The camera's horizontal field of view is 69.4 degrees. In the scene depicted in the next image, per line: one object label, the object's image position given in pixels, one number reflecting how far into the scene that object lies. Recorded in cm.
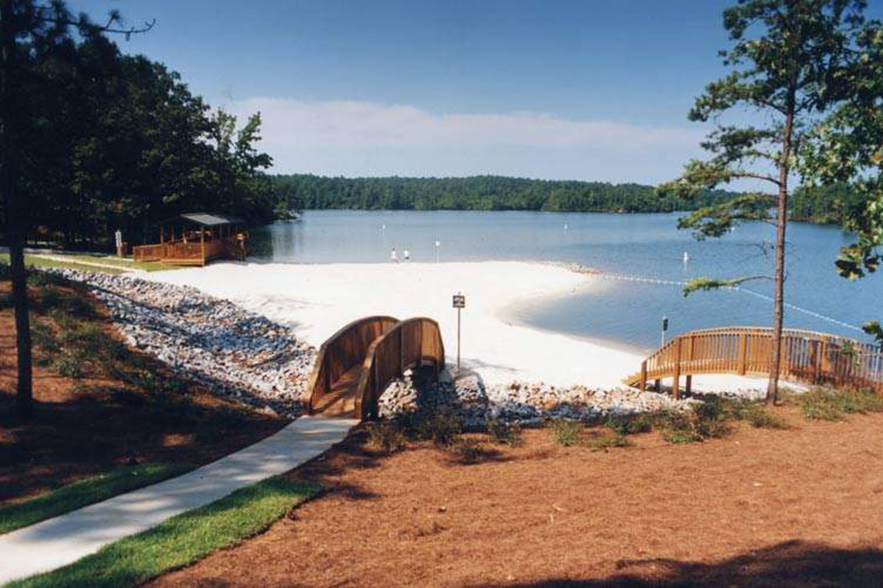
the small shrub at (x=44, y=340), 1313
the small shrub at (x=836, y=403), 1270
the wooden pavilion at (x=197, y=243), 3884
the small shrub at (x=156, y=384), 1236
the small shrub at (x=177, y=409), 1099
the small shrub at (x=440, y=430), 1021
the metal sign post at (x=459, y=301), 1883
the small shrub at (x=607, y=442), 1025
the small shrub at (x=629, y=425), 1121
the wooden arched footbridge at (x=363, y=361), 1164
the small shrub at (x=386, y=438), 960
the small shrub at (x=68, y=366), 1206
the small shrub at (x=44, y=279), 1909
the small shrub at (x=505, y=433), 1046
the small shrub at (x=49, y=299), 1672
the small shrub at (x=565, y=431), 1045
